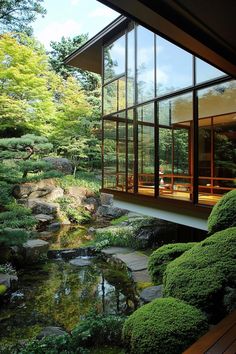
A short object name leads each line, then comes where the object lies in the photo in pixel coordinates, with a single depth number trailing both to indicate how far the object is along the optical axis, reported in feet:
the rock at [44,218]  41.21
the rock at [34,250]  27.40
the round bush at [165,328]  7.94
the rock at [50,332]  14.92
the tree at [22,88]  44.09
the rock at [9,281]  20.95
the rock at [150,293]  17.13
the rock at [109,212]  47.27
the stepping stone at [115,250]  29.12
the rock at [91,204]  49.90
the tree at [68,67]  74.49
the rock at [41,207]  43.27
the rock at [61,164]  53.95
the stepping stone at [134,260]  24.30
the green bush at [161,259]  13.03
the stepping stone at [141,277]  21.79
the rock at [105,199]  49.58
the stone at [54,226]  40.88
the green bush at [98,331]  13.67
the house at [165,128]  19.94
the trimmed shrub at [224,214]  11.91
